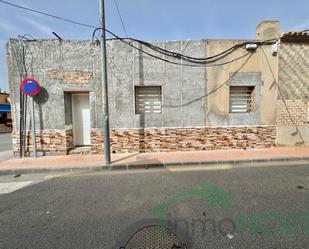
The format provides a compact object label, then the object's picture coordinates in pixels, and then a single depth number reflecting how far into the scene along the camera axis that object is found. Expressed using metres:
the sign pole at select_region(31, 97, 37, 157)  6.46
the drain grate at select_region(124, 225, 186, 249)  2.26
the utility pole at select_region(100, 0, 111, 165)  5.27
